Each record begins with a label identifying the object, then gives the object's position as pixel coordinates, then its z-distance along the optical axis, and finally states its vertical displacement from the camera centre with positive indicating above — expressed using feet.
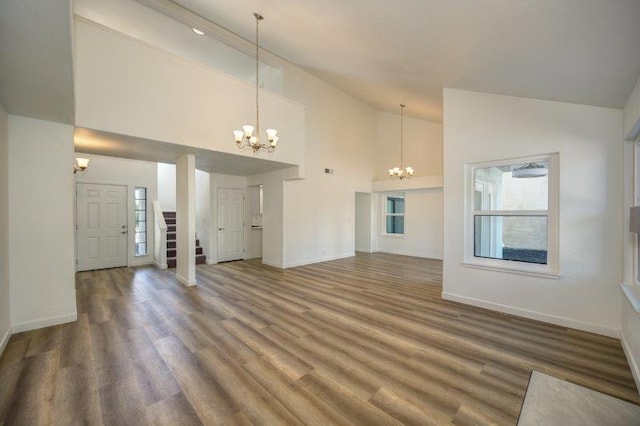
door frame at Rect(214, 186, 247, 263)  24.20 -1.22
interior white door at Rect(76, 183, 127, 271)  20.67 -1.24
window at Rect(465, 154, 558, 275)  11.21 -0.22
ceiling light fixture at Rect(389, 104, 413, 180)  24.80 +3.49
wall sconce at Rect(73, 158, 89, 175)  17.79 +3.08
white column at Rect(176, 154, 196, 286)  16.76 -0.51
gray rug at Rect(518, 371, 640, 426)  5.98 -4.63
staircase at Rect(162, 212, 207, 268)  22.57 -3.24
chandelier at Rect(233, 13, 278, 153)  13.38 +3.83
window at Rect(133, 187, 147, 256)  23.32 -0.79
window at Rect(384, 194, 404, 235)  29.45 -0.47
